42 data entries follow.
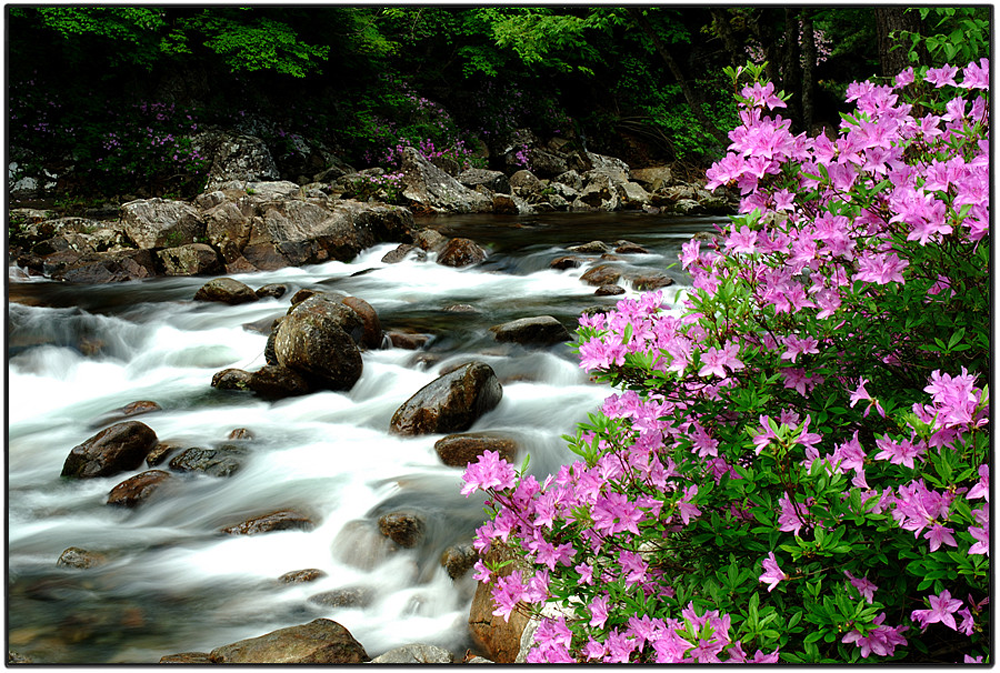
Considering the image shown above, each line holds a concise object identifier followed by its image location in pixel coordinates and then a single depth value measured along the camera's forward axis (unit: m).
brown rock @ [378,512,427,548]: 3.45
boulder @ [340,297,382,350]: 6.14
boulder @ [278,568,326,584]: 3.24
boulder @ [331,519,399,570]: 3.39
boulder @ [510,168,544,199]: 16.48
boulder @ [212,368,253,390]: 5.41
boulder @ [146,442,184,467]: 4.31
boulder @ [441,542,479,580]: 3.19
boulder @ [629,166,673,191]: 18.25
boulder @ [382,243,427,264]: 10.09
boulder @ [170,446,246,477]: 4.26
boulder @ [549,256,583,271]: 8.96
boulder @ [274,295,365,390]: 5.38
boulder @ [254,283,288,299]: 7.96
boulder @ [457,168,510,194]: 15.74
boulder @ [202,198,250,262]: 9.83
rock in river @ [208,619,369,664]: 2.46
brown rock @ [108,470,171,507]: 3.95
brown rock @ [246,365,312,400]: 5.30
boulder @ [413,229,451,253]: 10.40
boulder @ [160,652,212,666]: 2.55
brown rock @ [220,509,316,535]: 3.65
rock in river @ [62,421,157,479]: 4.17
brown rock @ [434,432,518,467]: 4.22
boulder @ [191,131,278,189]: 14.12
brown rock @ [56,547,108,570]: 3.38
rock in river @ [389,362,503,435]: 4.55
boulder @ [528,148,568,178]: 18.11
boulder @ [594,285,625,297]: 7.77
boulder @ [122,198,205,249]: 9.65
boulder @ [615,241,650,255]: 9.66
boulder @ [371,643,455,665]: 2.37
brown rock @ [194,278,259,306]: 7.59
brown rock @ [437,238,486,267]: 9.72
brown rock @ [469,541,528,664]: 2.52
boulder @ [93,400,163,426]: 5.02
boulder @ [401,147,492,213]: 14.47
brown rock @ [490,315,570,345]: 5.95
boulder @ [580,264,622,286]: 8.19
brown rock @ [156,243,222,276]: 9.16
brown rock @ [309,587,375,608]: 3.10
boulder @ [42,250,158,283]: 8.50
